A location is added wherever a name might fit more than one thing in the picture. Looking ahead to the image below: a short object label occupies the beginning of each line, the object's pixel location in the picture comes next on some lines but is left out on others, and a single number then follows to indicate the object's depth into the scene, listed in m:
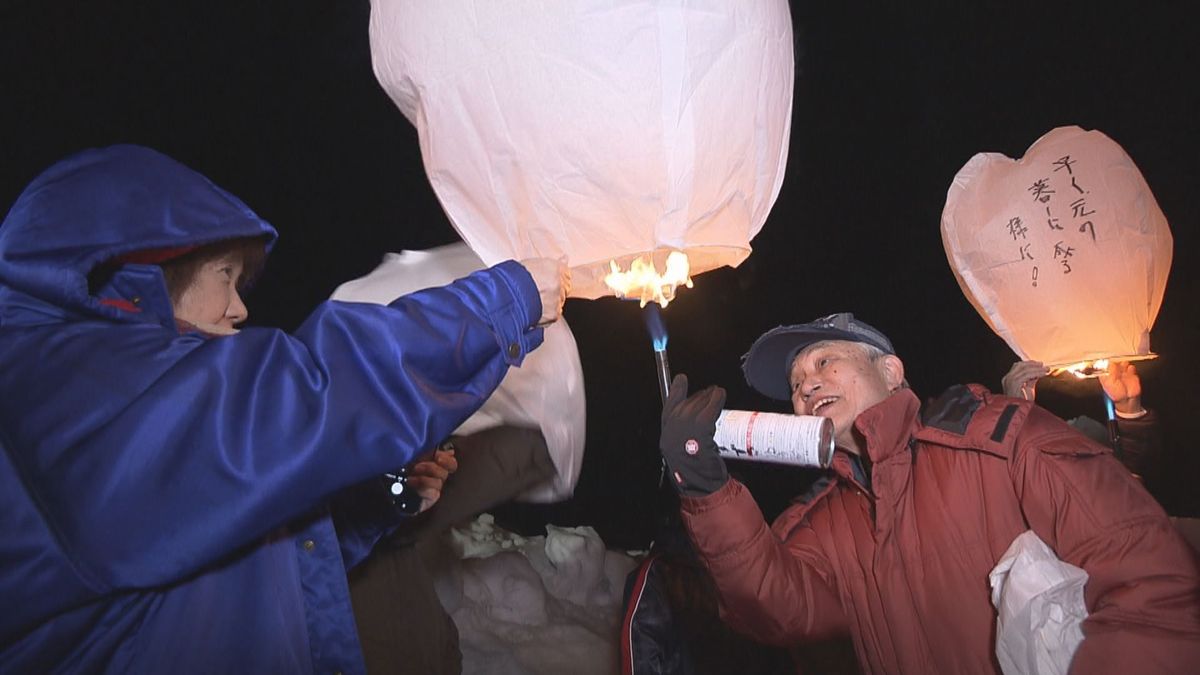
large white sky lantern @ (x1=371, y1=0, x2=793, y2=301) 1.03
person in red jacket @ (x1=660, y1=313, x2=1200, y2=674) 1.37
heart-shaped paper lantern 2.46
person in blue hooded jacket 0.80
